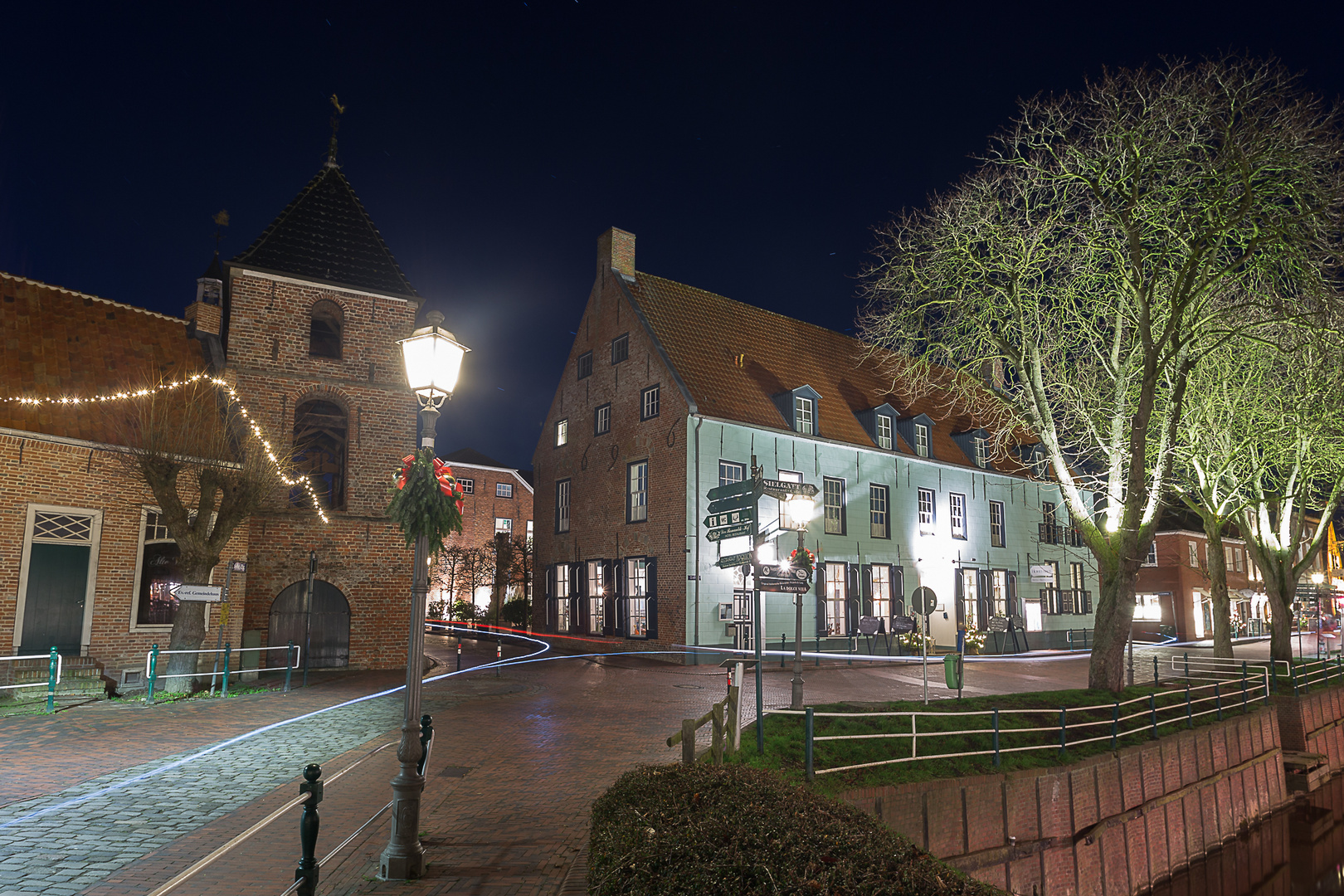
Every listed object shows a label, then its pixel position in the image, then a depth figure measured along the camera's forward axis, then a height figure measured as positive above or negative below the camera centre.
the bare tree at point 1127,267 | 12.95 +5.52
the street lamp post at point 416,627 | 5.73 -0.40
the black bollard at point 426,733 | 6.62 -1.28
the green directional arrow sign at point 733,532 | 10.73 +0.59
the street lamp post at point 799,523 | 12.20 +0.91
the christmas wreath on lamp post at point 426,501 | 6.76 +0.60
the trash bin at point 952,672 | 12.64 -1.46
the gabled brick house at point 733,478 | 24.14 +3.30
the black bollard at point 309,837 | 4.64 -1.50
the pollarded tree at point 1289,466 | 17.36 +2.87
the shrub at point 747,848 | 3.76 -1.35
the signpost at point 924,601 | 16.06 -0.48
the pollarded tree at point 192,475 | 15.16 +1.85
